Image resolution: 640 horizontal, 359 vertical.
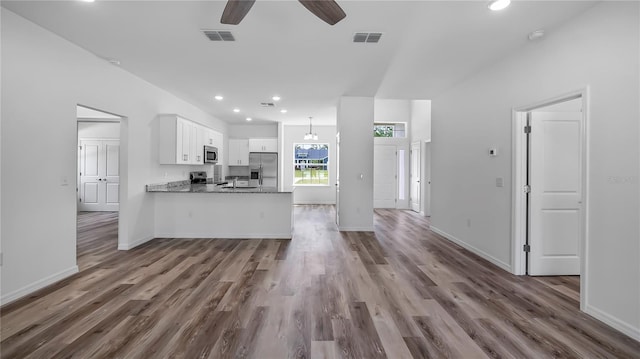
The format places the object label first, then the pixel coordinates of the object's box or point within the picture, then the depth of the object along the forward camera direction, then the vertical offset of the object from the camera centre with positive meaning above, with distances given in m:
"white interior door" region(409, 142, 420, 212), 8.20 -0.02
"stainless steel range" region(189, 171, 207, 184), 6.46 -0.01
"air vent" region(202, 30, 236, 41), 2.87 +1.52
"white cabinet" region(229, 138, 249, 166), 8.78 +0.80
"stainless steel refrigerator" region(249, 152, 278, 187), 8.78 +0.42
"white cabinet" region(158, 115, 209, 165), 4.97 +0.68
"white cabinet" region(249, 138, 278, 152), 8.76 +1.03
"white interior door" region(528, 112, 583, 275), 3.30 -0.20
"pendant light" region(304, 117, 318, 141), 8.39 +1.27
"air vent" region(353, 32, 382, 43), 2.88 +1.53
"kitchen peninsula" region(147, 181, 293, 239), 5.04 -0.70
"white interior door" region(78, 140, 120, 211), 7.56 +0.02
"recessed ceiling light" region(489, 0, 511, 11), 2.30 +1.49
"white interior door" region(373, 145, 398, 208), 8.76 +0.16
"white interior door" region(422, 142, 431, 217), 7.75 +0.01
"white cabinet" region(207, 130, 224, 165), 6.94 +0.90
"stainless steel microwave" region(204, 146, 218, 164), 6.46 +0.55
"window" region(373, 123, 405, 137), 8.88 +1.58
